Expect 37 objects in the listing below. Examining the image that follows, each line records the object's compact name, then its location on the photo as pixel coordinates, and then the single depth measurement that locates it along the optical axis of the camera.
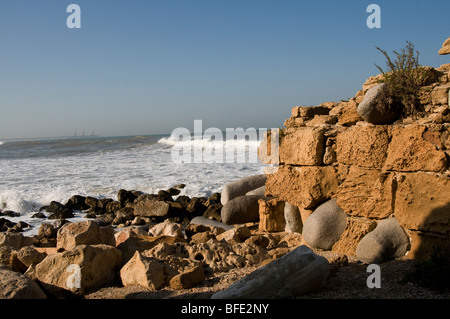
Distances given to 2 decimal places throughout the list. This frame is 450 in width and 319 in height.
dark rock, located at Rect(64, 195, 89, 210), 12.55
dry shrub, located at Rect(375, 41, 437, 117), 5.28
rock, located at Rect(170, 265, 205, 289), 4.72
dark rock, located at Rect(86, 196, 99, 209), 12.55
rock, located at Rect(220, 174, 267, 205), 10.89
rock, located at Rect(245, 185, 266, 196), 9.95
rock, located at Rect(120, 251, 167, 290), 4.79
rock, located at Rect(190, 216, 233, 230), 9.19
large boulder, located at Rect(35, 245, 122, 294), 4.87
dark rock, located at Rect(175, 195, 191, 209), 11.80
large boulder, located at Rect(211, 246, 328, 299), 3.82
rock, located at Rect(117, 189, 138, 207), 12.53
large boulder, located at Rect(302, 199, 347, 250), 5.94
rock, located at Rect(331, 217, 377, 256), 5.56
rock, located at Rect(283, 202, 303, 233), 7.04
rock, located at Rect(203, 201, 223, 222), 10.33
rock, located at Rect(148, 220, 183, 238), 7.57
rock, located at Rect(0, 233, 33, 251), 7.26
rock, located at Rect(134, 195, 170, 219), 10.77
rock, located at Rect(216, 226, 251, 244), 6.68
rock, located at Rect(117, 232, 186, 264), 6.06
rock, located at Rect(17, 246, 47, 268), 5.89
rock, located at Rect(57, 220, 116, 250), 6.14
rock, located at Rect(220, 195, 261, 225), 9.41
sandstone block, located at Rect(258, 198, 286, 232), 7.71
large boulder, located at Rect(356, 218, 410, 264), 5.07
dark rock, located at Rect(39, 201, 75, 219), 11.54
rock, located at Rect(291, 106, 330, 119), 6.95
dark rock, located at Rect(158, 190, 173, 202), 12.30
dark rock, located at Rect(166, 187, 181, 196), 13.44
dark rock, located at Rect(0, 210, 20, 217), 11.96
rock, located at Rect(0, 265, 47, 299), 3.96
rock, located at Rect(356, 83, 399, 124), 5.41
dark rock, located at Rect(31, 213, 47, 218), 11.61
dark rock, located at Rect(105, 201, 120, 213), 12.06
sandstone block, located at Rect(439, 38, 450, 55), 5.38
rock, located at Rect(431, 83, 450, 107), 5.00
